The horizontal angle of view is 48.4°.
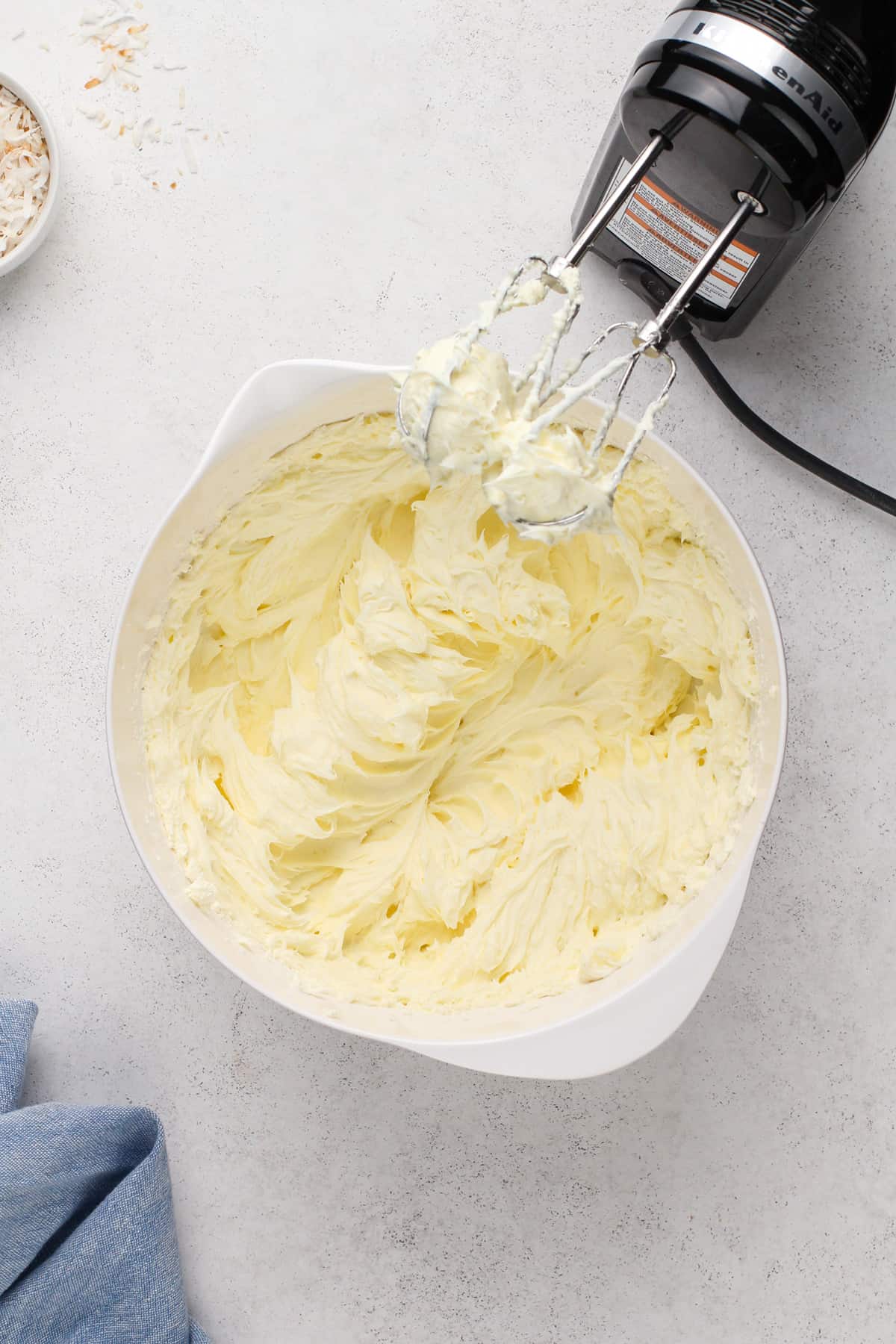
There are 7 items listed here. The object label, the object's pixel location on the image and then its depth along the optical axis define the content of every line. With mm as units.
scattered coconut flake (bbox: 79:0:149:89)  1175
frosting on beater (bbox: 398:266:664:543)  766
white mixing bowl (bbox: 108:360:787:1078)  906
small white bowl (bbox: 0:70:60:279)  1120
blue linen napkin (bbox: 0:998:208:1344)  1142
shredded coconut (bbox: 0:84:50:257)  1138
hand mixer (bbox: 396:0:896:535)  750
